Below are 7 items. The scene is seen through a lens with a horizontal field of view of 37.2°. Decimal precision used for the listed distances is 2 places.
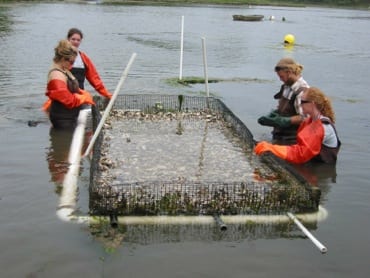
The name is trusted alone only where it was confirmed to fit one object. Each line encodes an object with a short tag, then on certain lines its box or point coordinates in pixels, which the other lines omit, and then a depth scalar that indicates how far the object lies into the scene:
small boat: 53.62
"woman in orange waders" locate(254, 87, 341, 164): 8.02
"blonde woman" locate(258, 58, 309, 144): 9.16
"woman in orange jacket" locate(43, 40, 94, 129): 9.58
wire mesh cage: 6.44
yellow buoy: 29.67
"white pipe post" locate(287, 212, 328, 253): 5.62
